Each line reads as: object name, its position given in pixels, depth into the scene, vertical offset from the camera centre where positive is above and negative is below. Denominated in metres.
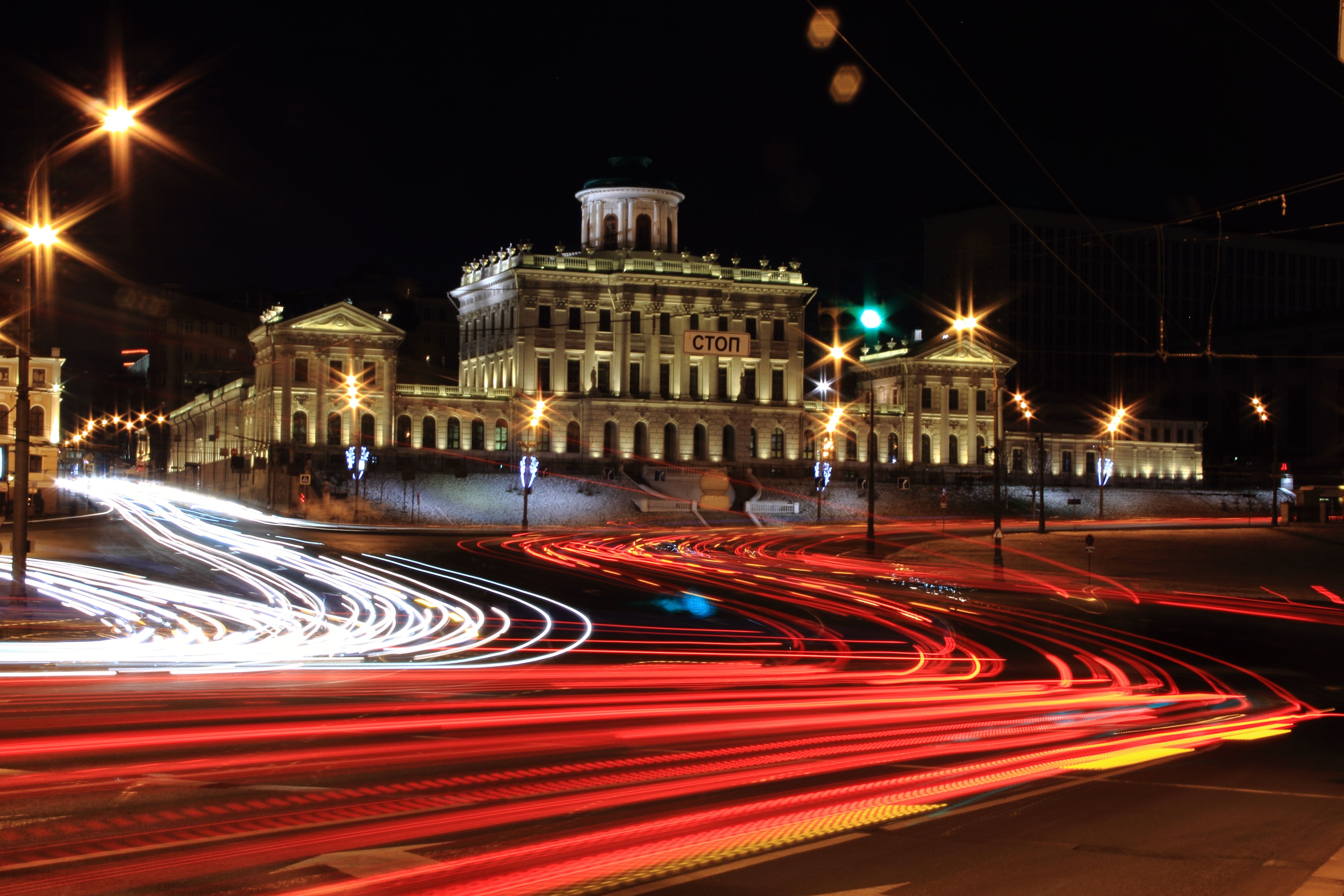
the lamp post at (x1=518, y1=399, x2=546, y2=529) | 76.88 +0.80
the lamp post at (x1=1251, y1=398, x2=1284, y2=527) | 74.25 +0.36
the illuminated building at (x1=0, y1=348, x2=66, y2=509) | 88.00 +4.98
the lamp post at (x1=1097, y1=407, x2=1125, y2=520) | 92.10 +0.66
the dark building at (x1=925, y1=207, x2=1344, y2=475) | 133.75 +19.16
